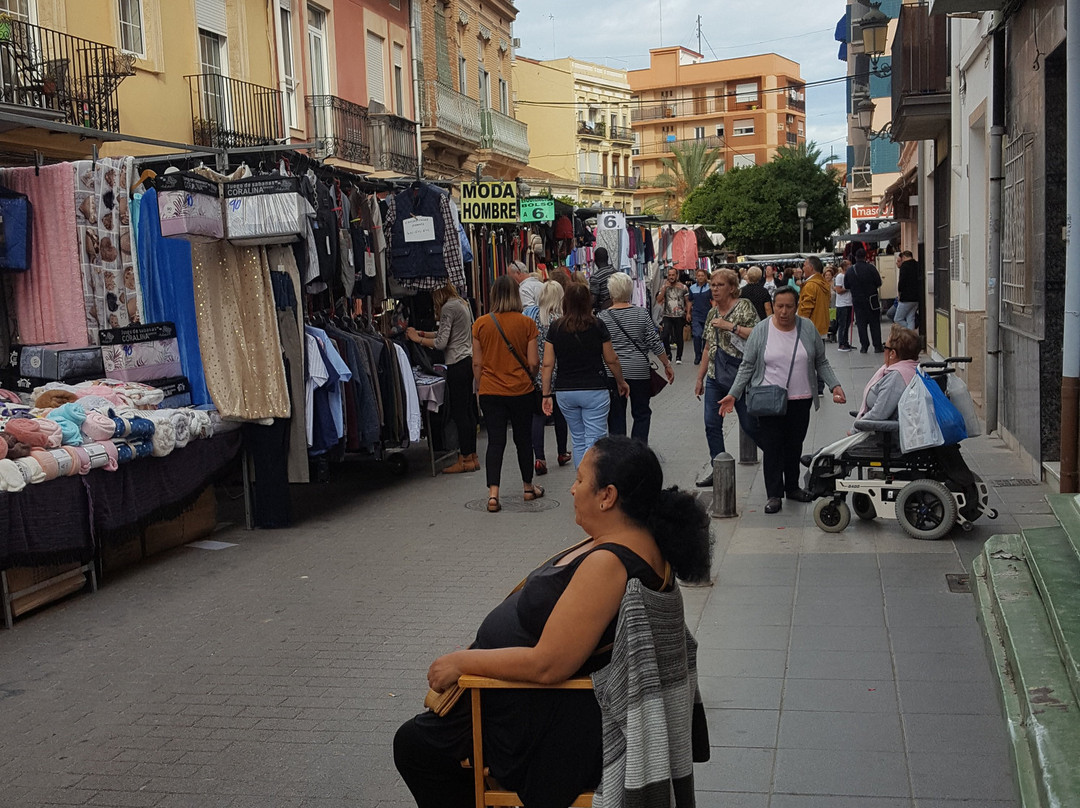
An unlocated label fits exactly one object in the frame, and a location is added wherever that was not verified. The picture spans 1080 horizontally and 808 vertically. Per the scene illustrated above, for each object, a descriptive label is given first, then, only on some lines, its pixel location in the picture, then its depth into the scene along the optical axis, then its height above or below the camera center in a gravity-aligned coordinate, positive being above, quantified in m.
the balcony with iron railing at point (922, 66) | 15.36 +2.61
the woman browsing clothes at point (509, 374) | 9.70 -0.79
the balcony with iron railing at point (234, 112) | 17.98 +2.84
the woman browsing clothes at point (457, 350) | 11.02 -0.65
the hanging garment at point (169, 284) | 8.55 +0.07
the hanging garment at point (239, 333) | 8.55 -0.31
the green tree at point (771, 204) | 59.00 +3.18
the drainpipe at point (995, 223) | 10.84 +0.32
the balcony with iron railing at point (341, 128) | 22.03 +3.04
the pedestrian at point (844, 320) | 23.78 -1.14
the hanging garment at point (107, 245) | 8.53 +0.37
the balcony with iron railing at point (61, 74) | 13.25 +2.68
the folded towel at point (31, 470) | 6.64 -0.96
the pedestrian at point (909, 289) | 20.95 -0.51
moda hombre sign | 12.94 +0.83
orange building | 89.56 +12.43
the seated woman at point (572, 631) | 3.11 -0.95
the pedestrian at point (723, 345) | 9.66 -0.62
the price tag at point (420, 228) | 10.83 +0.49
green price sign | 15.20 +0.86
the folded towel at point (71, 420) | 7.12 -0.74
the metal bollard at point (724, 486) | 8.47 -1.58
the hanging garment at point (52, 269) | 8.54 +0.21
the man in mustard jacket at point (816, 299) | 19.34 -0.56
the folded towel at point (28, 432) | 6.74 -0.76
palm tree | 74.69 +6.25
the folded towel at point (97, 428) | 7.24 -0.80
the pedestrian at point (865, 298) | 21.67 -0.68
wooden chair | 3.21 -1.36
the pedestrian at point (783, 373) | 8.68 -0.79
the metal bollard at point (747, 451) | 10.95 -1.70
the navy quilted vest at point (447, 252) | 10.95 +0.27
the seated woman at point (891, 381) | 7.75 -0.79
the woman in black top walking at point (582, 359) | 9.11 -0.65
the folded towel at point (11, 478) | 6.48 -0.98
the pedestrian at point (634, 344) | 9.77 -0.59
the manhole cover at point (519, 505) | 9.48 -1.85
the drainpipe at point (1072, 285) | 7.23 -0.20
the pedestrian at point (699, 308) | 21.36 -0.69
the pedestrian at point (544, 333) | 11.20 -0.57
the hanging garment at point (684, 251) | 27.66 +0.45
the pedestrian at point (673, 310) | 21.84 -0.72
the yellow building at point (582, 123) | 61.81 +8.46
